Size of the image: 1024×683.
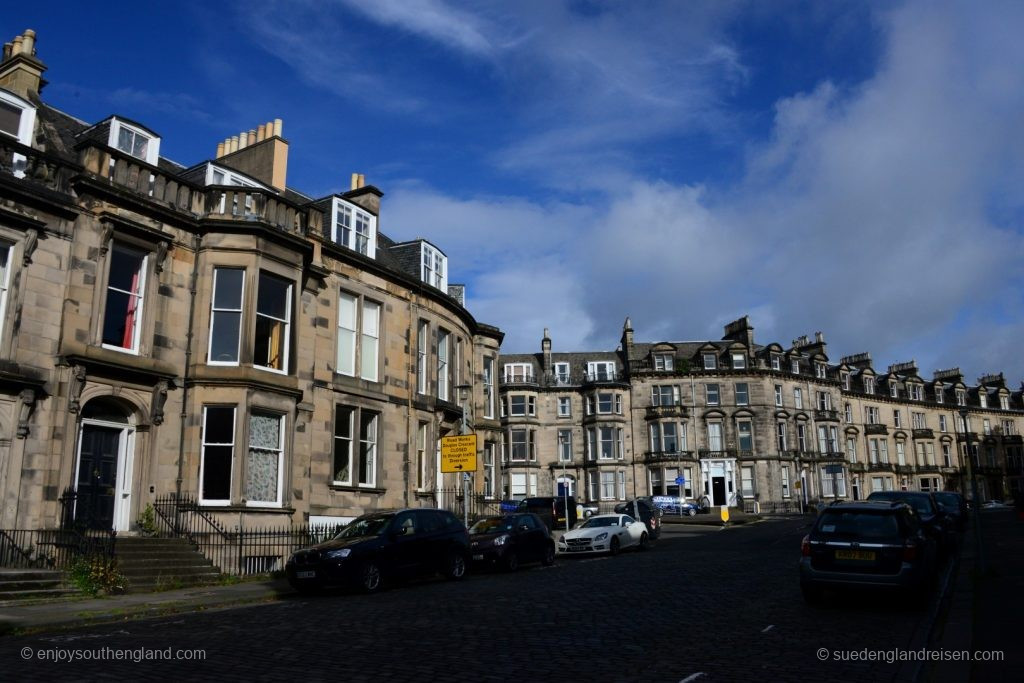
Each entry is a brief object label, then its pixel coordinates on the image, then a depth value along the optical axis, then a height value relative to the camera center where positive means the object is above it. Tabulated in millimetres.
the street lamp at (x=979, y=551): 16258 -1191
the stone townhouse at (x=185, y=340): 17219 +4265
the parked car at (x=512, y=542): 20984 -1184
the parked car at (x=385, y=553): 15578 -1116
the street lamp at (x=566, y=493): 34250 +207
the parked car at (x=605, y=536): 26109 -1292
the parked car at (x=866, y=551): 11969 -865
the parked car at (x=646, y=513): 33312 -669
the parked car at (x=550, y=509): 38281 -498
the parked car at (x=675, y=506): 55562 -632
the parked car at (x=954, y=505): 28080 -400
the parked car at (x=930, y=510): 20047 -423
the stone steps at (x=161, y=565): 16500 -1372
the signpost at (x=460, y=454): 22234 +1302
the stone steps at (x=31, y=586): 14125 -1520
